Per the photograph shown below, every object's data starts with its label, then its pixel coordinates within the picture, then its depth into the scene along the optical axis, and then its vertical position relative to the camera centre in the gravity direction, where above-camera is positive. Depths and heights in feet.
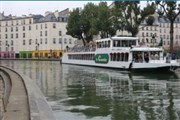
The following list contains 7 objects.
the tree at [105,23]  243.89 +16.24
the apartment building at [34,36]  464.24 +16.47
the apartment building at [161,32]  464.16 +20.68
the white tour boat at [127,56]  145.89 -2.76
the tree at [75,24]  308.81 +19.37
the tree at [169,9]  177.99 +17.56
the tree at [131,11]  218.59 +20.18
